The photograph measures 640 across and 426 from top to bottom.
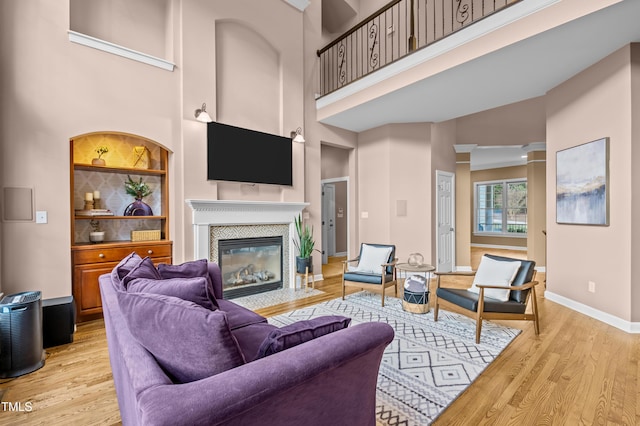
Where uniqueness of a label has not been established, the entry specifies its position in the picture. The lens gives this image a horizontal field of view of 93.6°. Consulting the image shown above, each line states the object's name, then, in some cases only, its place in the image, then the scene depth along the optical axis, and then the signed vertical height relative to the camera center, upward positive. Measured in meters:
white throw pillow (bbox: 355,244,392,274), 4.36 -0.71
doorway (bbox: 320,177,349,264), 8.08 -0.22
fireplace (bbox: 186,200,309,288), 4.08 -0.17
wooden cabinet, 3.32 -0.63
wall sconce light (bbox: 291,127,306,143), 5.12 +1.29
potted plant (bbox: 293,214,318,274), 4.86 -0.59
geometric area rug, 1.99 -1.27
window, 9.80 +0.10
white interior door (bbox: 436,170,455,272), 5.98 -0.20
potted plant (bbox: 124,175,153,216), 3.85 +0.19
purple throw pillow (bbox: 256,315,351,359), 1.22 -0.52
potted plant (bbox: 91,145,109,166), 3.57 +0.72
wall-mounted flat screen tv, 4.21 +0.85
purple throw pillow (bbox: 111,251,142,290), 1.90 -0.40
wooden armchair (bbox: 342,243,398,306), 4.05 -0.84
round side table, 3.68 -1.05
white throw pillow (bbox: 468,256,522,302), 3.10 -0.70
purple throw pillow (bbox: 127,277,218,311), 1.66 -0.43
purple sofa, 0.85 -0.56
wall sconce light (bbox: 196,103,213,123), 4.03 +1.31
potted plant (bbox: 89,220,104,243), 3.59 -0.27
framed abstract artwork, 3.46 +0.32
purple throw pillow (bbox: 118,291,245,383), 1.07 -0.47
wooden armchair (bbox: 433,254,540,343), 2.91 -0.89
